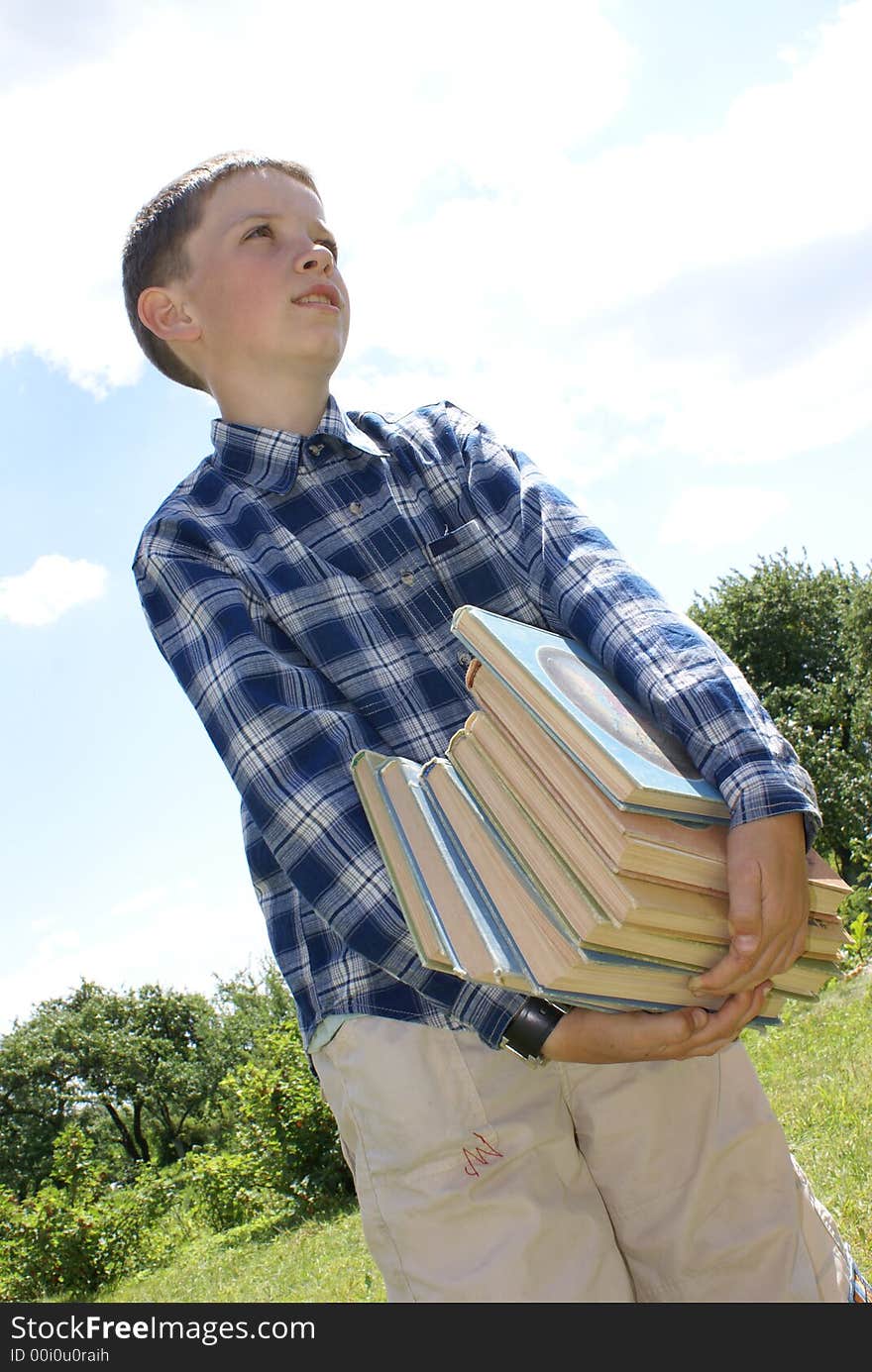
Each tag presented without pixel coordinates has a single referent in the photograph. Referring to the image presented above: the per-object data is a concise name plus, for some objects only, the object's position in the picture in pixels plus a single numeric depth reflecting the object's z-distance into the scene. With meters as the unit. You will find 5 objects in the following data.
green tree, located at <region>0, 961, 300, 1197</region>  38.31
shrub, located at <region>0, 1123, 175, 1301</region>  9.33
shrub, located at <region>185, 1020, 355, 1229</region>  10.09
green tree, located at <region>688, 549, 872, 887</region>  27.39
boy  1.57
